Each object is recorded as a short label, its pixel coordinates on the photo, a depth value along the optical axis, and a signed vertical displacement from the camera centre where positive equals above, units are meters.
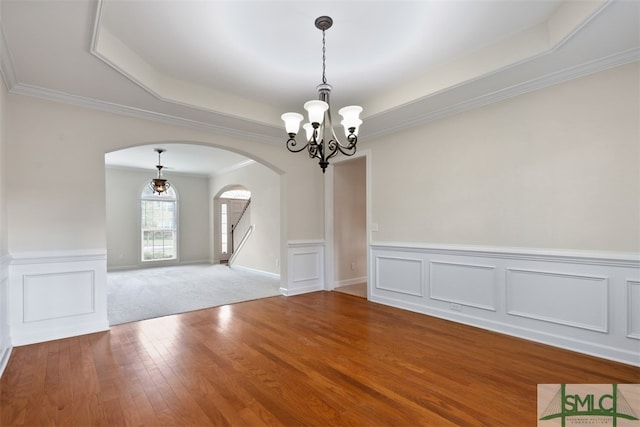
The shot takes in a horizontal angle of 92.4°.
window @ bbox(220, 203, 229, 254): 10.12 -0.55
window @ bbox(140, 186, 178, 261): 9.09 -0.34
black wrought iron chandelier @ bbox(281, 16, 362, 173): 2.60 +0.82
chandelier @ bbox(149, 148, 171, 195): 7.56 +0.73
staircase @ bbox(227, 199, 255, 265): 8.75 -0.52
